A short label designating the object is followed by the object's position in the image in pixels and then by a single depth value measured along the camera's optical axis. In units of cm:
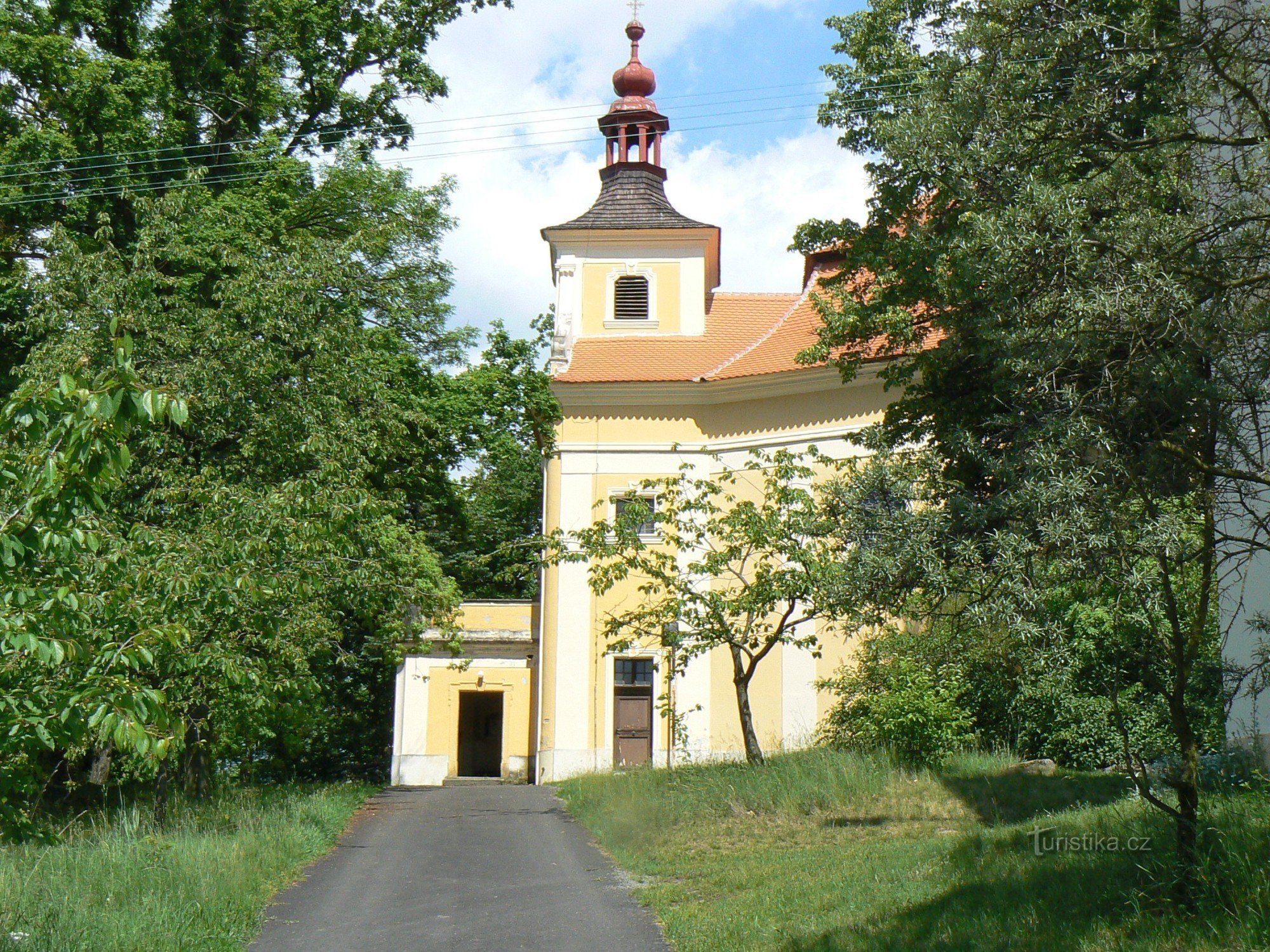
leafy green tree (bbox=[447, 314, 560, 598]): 2973
